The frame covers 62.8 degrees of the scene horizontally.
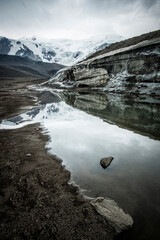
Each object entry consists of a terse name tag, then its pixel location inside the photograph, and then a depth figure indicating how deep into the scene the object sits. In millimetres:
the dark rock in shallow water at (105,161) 3734
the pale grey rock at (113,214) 2123
